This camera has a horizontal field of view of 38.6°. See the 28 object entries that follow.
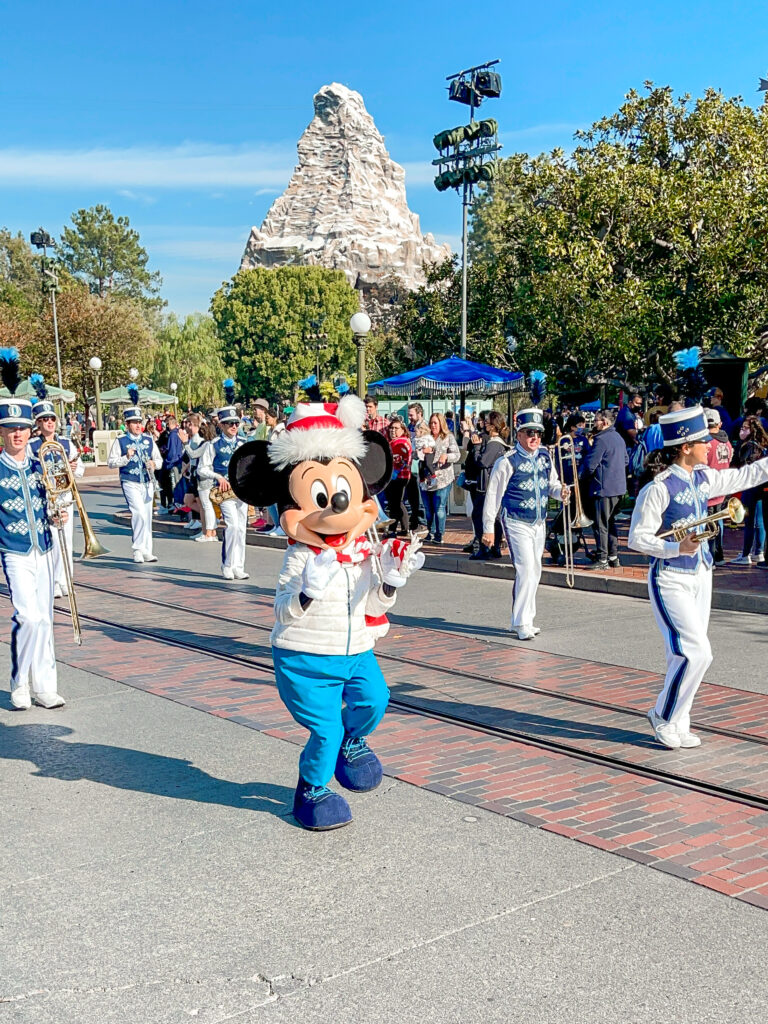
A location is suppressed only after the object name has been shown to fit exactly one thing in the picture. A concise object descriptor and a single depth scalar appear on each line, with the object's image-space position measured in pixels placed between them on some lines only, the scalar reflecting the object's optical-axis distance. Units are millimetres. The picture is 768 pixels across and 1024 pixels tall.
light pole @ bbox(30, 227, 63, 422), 36625
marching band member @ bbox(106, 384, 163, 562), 13961
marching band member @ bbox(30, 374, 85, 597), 10328
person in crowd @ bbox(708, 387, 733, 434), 13350
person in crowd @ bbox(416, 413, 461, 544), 14984
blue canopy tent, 21266
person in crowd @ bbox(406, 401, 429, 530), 15742
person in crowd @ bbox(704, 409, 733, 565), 10227
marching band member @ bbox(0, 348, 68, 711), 6965
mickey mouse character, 4797
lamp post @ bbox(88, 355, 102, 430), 38759
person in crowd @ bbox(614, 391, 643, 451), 15039
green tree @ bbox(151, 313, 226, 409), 74125
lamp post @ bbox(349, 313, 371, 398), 17188
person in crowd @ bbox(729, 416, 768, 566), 12125
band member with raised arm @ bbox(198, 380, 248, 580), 12641
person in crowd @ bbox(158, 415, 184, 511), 20719
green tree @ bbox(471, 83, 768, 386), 19141
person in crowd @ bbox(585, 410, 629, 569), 12539
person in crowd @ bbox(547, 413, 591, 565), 12148
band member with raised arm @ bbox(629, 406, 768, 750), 5840
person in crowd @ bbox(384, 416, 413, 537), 12367
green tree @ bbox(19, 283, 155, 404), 48844
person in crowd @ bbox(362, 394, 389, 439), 14485
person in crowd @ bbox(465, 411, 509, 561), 13117
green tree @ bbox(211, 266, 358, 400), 85188
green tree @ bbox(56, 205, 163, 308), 103000
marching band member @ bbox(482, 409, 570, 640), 9055
